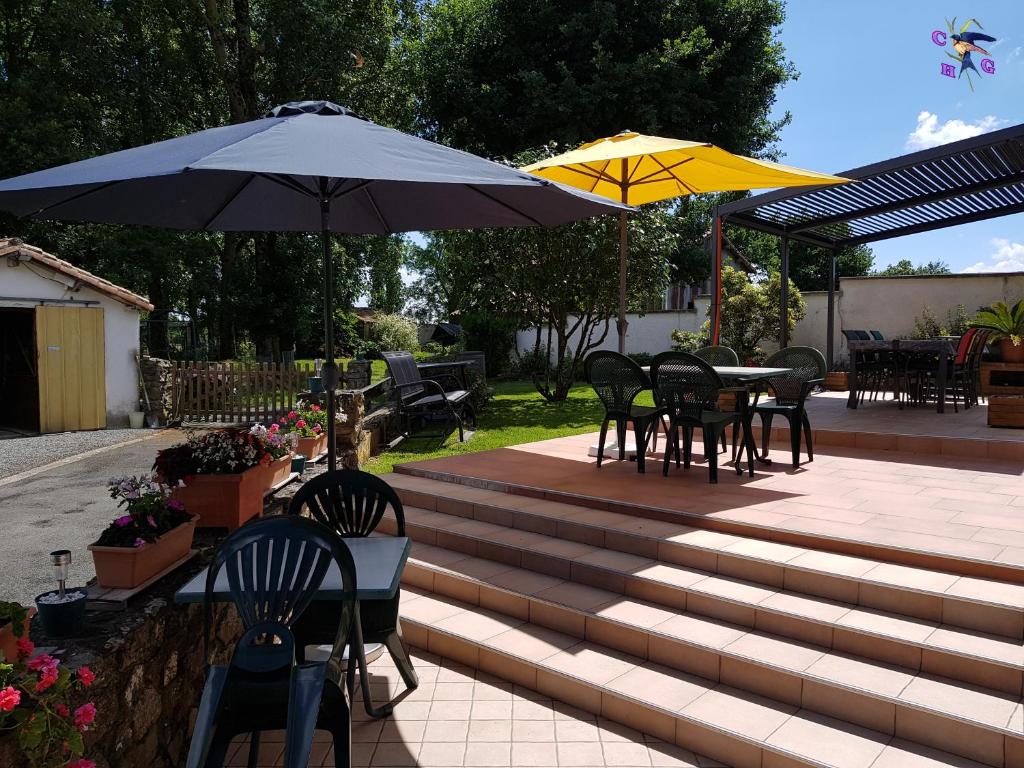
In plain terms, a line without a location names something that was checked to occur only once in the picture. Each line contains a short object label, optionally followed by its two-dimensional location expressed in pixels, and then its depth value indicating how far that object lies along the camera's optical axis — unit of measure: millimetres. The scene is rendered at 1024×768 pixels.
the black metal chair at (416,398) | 8180
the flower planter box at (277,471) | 3931
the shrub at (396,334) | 24750
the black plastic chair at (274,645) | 2119
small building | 11555
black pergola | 7375
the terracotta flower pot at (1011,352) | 6840
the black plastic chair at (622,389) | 5328
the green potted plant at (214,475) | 3320
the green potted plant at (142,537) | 2662
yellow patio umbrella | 5387
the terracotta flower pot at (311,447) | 6152
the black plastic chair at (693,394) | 4906
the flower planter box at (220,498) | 3340
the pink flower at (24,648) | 1917
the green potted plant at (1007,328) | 6867
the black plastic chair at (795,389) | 5555
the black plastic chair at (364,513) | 2973
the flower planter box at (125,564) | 2654
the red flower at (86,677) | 1894
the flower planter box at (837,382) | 11375
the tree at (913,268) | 47656
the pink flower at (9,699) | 1665
